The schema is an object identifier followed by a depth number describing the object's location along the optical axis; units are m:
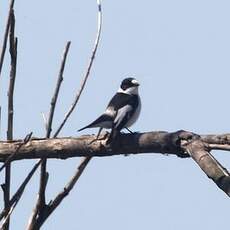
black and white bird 15.30
